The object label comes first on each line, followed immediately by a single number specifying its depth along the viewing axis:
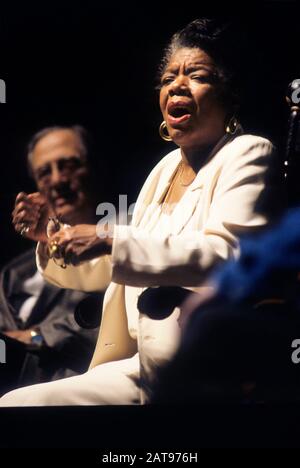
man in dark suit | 6.50
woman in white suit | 6.19
